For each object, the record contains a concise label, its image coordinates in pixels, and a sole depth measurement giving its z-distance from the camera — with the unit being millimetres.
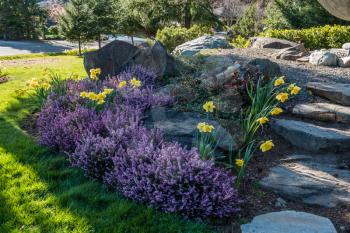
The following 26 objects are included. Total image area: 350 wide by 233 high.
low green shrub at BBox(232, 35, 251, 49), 10344
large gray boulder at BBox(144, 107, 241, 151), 3666
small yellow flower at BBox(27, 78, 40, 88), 5031
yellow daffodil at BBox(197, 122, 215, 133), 3191
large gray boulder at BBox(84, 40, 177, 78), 5855
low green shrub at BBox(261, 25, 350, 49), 10728
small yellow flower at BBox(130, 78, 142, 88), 4348
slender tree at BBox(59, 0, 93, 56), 15312
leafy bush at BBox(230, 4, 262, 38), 17969
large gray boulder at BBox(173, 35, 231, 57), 9033
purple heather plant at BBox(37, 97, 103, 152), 3910
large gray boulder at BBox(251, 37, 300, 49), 9016
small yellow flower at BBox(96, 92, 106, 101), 3908
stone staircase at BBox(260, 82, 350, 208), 3254
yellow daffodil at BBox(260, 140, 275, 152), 3179
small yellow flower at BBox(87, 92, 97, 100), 3918
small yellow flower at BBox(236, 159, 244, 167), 3150
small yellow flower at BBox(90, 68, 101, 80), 4762
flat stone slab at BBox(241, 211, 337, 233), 2699
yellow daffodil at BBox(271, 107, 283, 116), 3519
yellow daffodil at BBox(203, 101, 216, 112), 3559
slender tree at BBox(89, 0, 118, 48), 15867
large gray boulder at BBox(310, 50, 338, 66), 6812
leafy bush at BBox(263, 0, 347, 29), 15516
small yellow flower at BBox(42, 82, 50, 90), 5119
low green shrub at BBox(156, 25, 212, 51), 12617
